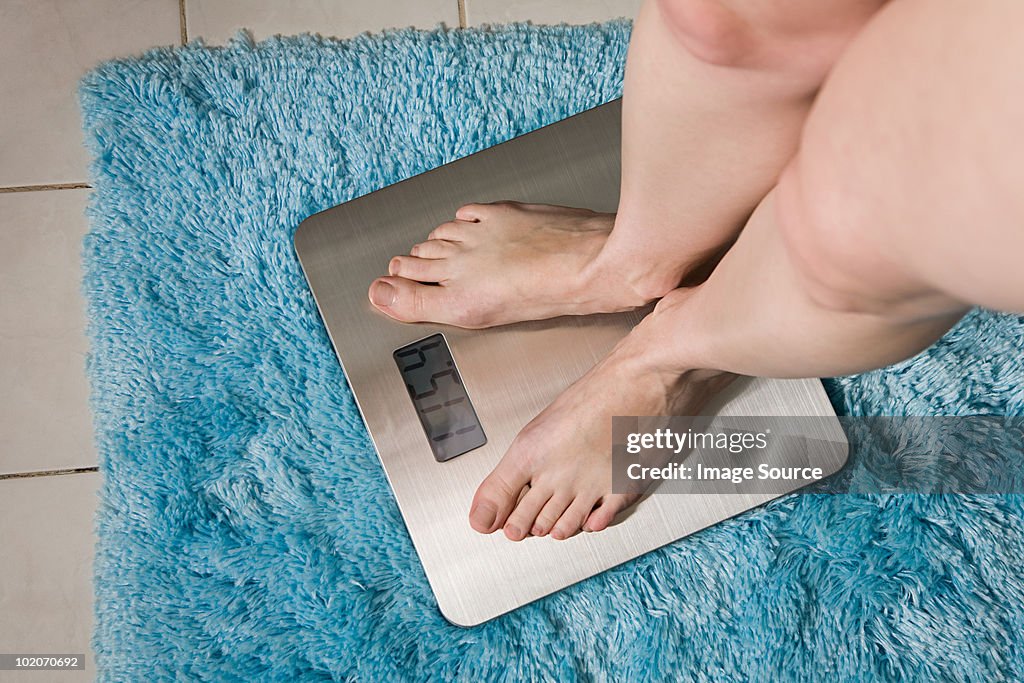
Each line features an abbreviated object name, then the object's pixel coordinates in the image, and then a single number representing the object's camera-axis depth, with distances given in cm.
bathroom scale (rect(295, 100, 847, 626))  61
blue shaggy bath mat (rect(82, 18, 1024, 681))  62
